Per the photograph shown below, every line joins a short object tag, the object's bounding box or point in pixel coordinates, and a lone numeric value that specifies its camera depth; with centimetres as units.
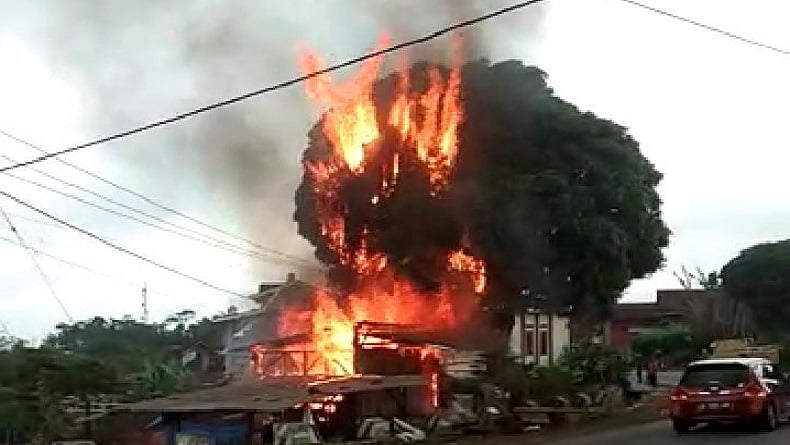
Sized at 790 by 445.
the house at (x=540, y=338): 5016
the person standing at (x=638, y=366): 4231
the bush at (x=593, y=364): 3325
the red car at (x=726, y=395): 2222
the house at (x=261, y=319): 3856
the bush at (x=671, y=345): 5634
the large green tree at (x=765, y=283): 5525
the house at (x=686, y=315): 5753
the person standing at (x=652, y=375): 4400
